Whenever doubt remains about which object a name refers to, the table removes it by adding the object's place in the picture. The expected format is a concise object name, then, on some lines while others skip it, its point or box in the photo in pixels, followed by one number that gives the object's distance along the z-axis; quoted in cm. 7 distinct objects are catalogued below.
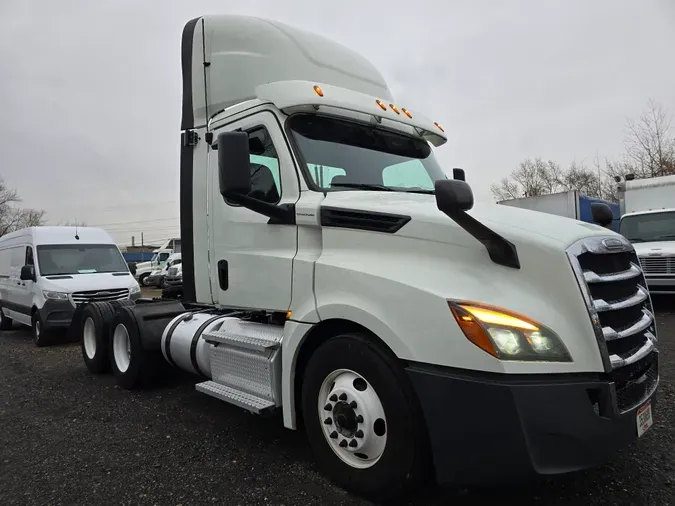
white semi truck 234
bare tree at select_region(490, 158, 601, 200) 4128
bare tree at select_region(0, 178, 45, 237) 6156
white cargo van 904
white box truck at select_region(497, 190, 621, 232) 1541
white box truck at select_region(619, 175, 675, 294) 1020
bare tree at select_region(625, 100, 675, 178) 2655
